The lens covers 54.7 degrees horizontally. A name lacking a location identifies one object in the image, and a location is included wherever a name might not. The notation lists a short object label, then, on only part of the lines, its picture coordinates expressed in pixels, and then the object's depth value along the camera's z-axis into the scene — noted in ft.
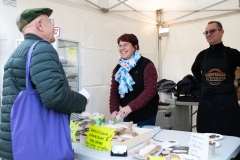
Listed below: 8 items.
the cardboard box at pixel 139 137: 3.89
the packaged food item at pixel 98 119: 5.17
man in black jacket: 6.57
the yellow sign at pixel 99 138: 3.83
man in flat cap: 2.99
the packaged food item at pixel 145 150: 3.47
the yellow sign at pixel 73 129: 4.34
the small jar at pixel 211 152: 3.47
